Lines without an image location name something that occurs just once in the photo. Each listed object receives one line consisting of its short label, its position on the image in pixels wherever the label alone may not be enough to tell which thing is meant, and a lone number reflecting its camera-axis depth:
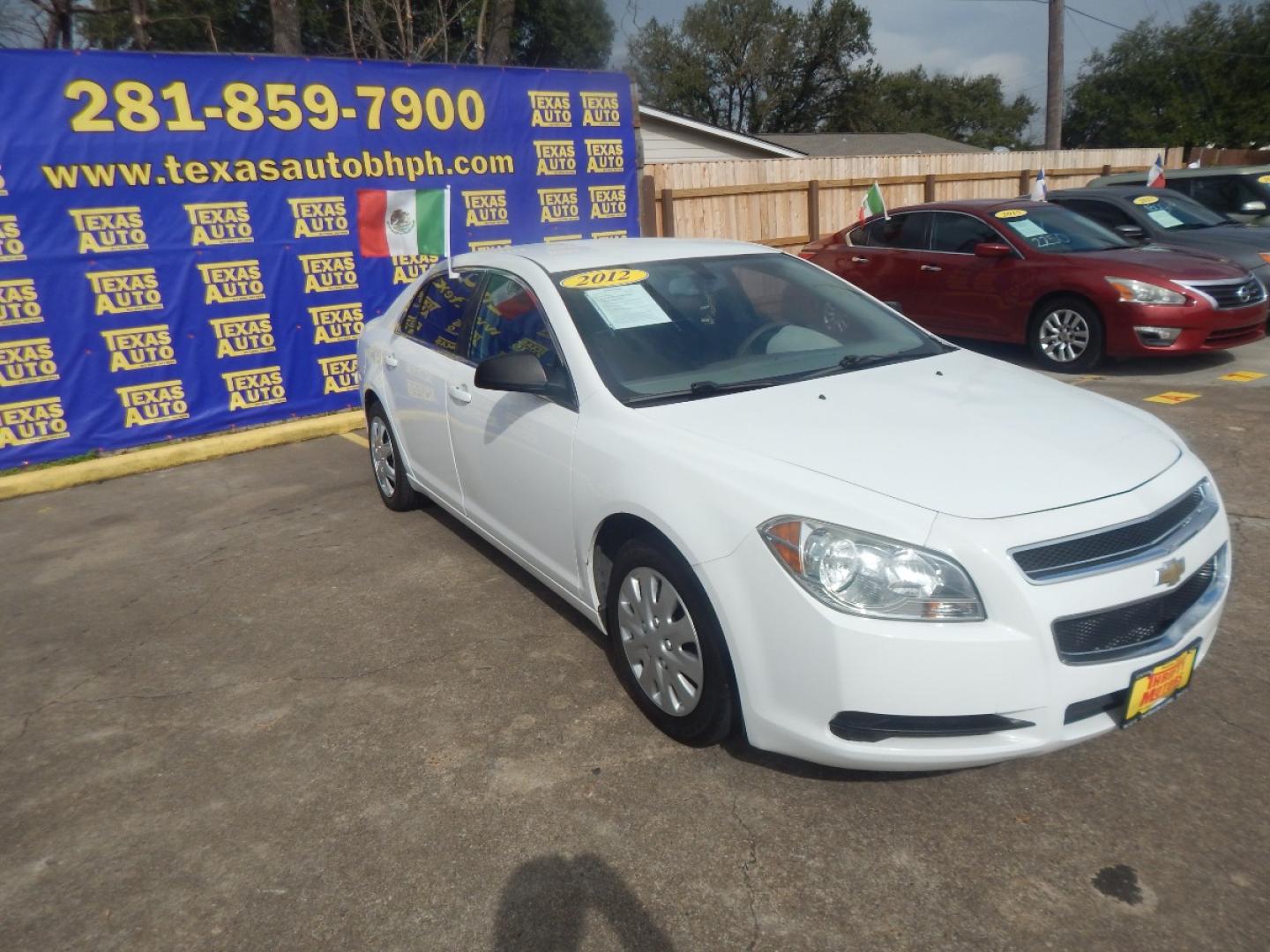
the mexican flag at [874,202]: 10.11
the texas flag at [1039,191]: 10.30
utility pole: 19.48
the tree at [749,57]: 49.03
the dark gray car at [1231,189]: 11.16
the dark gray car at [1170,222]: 9.12
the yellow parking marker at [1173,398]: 7.08
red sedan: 7.67
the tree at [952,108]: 65.44
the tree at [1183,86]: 40.28
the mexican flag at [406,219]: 6.51
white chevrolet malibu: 2.39
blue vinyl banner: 6.91
